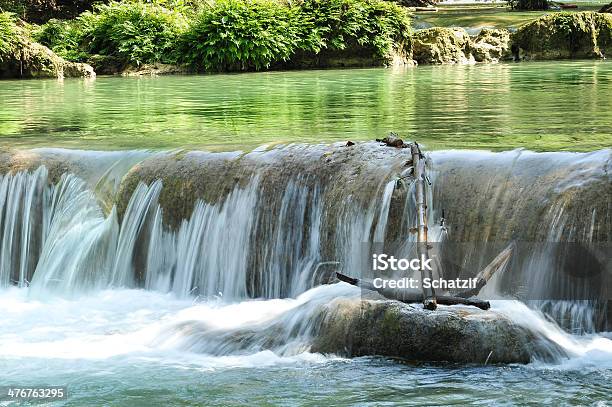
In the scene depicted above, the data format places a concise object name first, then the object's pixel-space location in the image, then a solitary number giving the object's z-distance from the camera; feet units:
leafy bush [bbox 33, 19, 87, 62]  90.07
